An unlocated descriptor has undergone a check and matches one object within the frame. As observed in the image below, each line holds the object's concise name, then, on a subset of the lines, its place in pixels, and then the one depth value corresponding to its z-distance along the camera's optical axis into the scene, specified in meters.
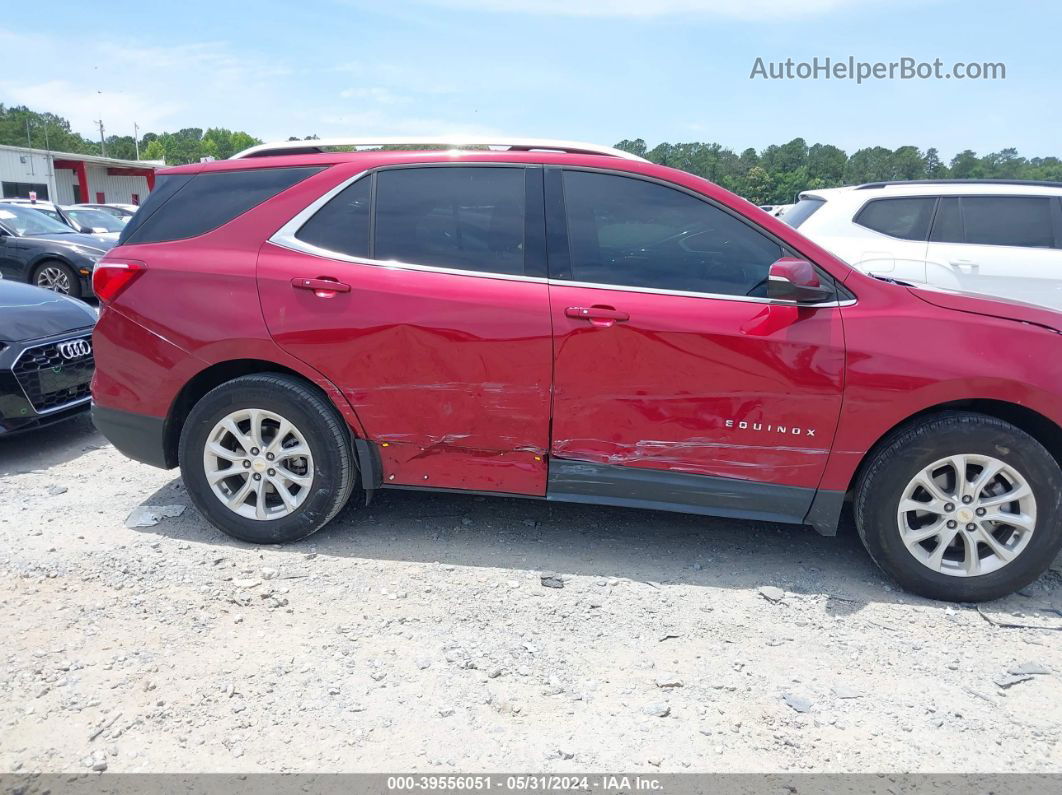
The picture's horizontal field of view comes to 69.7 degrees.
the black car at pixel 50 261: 10.57
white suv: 6.29
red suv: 3.22
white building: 45.47
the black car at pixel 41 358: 4.74
